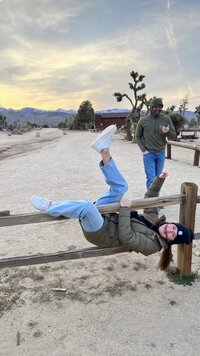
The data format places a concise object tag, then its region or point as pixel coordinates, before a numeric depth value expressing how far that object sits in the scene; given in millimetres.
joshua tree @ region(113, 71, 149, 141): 28062
